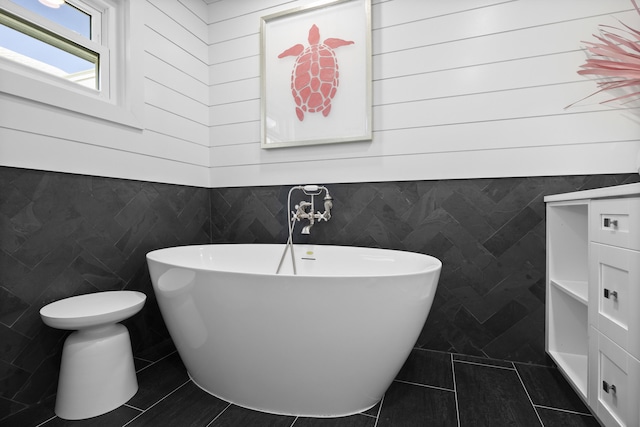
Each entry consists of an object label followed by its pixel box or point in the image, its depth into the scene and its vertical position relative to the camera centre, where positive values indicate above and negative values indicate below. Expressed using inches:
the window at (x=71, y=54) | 58.1 +32.8
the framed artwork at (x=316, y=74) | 83.2 +37.4
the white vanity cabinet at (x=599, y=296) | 39.9 -13.6
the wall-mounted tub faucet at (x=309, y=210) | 83.0 +0.5
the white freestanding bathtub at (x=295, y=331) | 46.7 -18.5
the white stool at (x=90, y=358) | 51.6 -24.5
